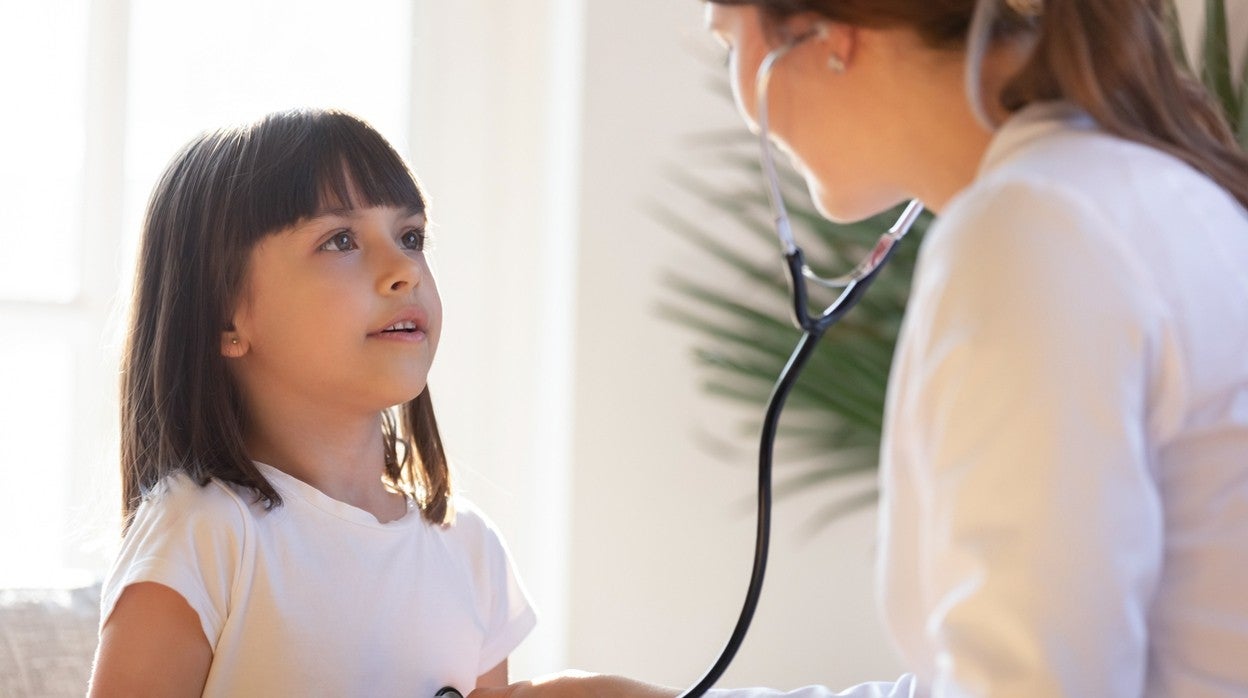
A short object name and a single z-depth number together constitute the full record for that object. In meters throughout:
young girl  1.55
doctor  1.12
